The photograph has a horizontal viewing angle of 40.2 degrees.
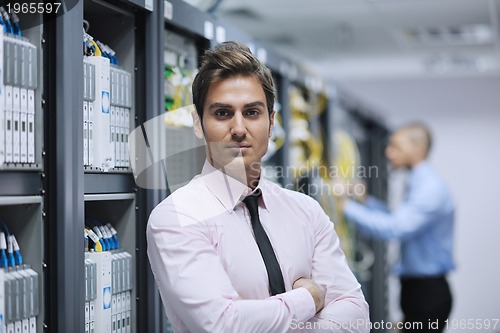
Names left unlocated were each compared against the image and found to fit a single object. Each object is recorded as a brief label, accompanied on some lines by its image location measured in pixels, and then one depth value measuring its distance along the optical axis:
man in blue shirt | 4.19
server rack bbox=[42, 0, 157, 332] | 1.54
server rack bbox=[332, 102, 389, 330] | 5.18
